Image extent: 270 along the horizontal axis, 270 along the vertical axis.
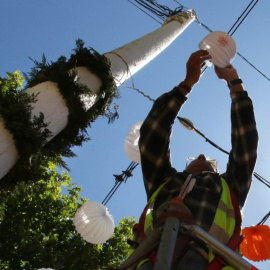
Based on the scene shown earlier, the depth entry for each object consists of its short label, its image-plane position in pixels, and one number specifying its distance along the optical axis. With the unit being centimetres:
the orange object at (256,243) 312
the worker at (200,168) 242
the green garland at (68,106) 239
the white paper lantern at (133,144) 464
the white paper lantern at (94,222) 493
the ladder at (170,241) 147
